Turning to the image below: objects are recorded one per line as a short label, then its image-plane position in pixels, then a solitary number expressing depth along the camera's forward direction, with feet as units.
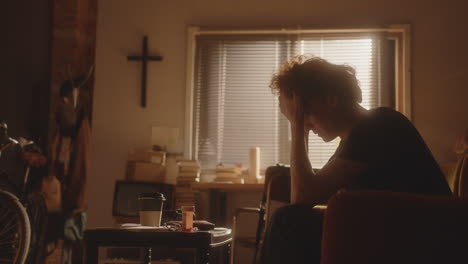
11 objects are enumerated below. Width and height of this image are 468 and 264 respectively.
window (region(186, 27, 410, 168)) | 14.69
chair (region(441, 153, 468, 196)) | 5.73
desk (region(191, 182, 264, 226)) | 13.16
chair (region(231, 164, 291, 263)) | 10.55
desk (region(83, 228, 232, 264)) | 6.33
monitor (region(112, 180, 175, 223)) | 13.53
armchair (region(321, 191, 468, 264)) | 4.07
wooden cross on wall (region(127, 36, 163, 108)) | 15.23
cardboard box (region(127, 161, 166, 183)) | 14.32
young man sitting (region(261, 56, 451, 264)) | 4.97
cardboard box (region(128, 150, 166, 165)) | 14.38
